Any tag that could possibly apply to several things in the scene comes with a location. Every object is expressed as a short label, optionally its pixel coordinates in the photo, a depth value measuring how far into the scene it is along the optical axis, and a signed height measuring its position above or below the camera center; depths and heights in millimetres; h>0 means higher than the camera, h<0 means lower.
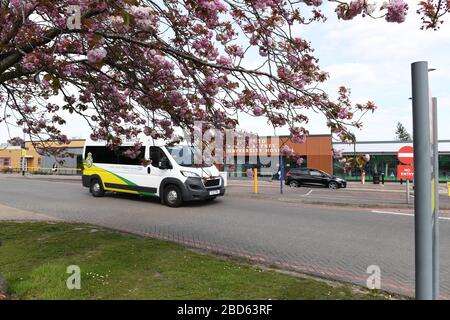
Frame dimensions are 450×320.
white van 12070 -283
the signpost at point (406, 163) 13812 +255
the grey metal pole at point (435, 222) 2062 -334
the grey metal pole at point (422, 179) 1954 -51
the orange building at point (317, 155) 35781 +1568
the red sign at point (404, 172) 13773 -77
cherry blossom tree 3217 +1339
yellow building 44844 +1040
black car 24953 -698
